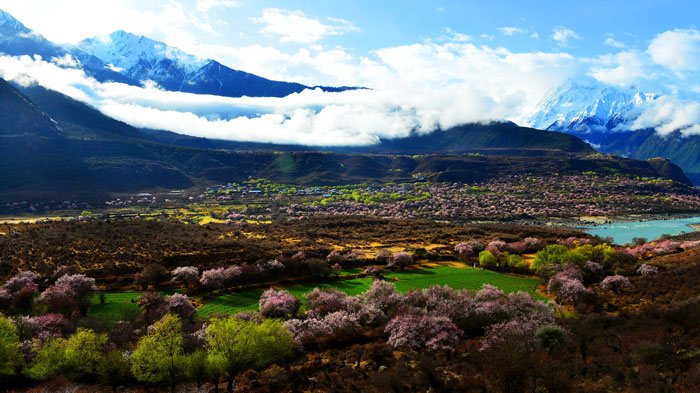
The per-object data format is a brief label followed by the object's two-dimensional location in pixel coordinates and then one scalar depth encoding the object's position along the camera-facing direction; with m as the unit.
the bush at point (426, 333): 35.81
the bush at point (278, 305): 45.06
